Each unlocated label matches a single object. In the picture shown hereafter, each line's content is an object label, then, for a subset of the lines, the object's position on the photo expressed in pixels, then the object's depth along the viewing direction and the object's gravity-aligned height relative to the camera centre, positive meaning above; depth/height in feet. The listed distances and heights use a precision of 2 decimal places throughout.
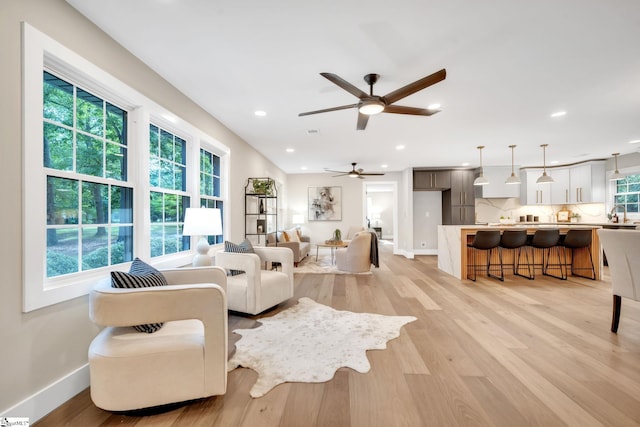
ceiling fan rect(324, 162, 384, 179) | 21.44 +3.14
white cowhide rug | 6.37 -3.79
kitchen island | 15.87 -2.50
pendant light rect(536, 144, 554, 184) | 17.15 +2.18
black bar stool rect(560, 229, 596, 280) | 15.66 -1.67
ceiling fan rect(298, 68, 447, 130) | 6.96 +3.36
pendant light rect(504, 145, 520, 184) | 17.74 +2.07
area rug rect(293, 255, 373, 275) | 18.13 -4.02
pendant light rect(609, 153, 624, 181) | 18.93 +2.50
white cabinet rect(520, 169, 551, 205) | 23.21 +1.83
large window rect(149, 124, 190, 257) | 8.95 +0.80
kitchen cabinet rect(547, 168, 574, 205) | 22.43 +2.08
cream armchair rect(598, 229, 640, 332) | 7.75 -1.58
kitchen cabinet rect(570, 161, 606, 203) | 20.77 +2.15
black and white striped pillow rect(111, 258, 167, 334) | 5.29 -1.36
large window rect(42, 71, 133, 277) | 5.69 +0.80
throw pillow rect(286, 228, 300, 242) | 21.66 -1.86
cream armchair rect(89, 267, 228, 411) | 4.78 -2.50
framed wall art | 27.37 +0.88
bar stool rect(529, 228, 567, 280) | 15.53 -1.64
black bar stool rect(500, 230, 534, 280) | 15.51 -1.62
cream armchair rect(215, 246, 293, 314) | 9.57 -2.70
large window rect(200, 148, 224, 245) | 12.00 +1.46
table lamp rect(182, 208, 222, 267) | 8.40 -0.39
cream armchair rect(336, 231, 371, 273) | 17.21 -2.76
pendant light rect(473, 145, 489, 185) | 18.53 +2.10
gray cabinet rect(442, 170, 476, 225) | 24.04 +1.21
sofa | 19.10 -2.18
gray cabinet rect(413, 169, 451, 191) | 24.44 +2.93
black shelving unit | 15.57 +0.38
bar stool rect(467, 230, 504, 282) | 15.17 -1.63
